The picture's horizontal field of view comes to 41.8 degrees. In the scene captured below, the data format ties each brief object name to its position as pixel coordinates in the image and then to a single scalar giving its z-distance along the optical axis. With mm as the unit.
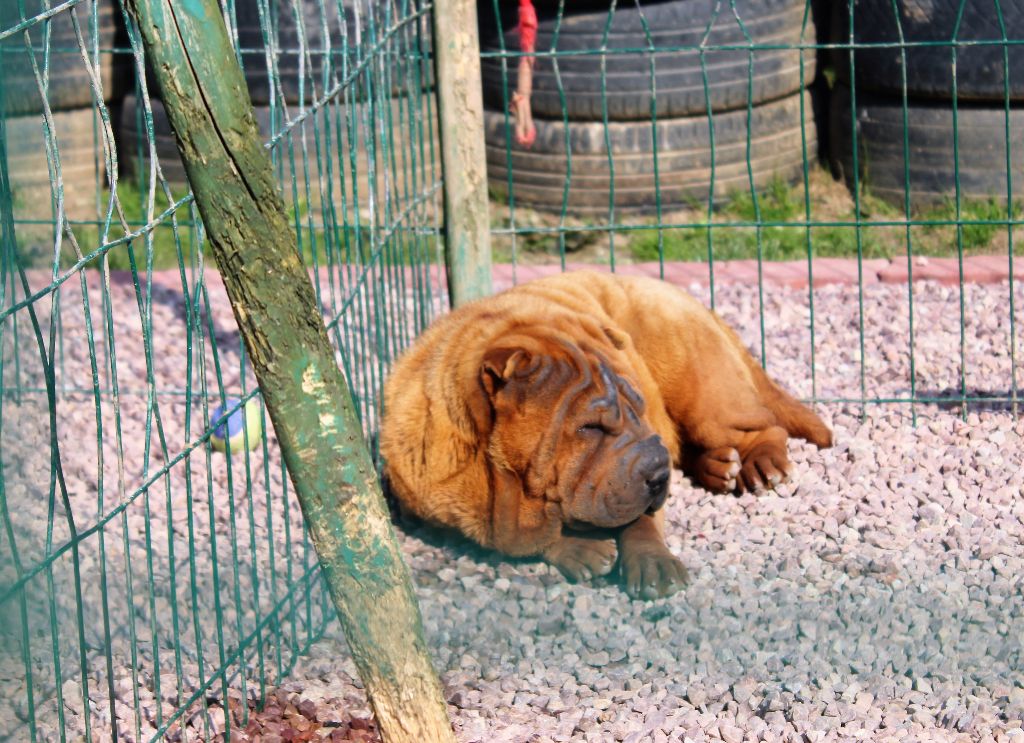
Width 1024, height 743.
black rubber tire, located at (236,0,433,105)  8008
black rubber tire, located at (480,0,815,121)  7566
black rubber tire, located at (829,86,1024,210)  7230
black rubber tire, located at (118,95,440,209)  8156
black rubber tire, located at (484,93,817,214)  7867
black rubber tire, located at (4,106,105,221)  8953
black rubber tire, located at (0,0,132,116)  8484
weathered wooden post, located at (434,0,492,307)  5359
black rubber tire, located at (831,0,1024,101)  6898
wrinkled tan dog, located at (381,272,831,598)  4320
